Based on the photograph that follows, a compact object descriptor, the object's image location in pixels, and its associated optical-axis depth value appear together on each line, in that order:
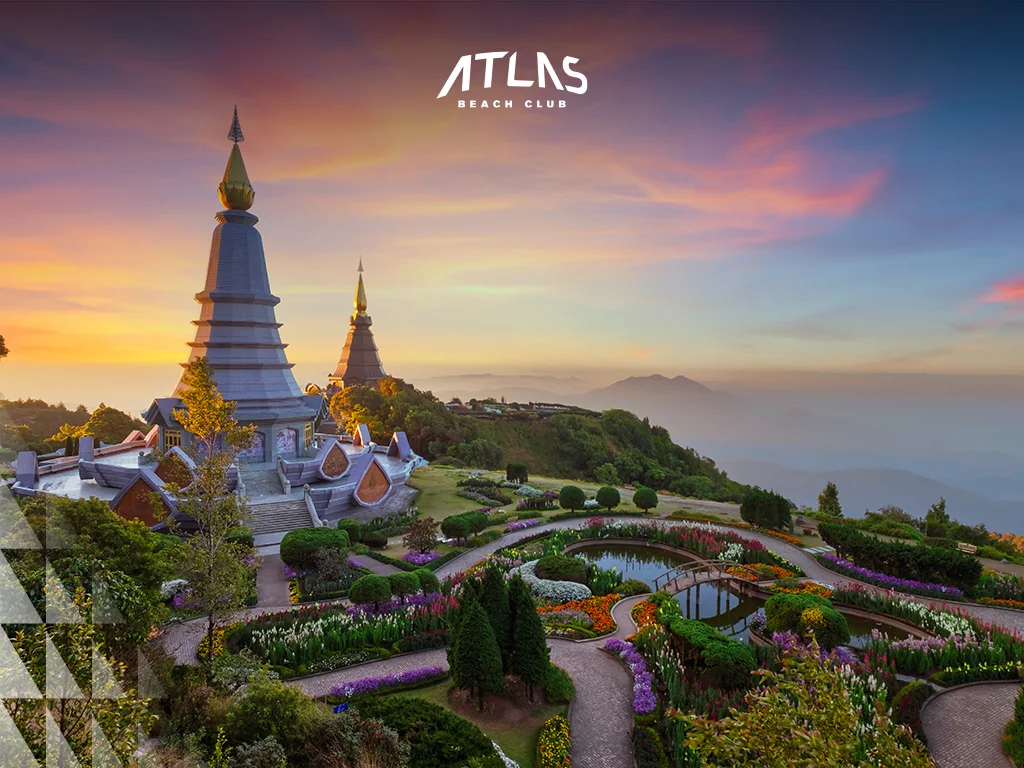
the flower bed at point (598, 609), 17.11
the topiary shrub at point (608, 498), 33.44
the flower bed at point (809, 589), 19.53
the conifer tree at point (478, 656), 12.44
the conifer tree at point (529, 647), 12.77
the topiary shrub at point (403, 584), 18.50
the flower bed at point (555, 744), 10.80
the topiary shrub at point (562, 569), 21.11
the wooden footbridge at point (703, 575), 20.42
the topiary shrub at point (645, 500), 32.88
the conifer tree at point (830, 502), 36.66
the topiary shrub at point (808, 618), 15.29
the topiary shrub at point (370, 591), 17.61
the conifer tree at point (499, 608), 13.05
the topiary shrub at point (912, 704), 11.62
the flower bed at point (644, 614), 16.81
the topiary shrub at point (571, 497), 32.38
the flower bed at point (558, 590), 19.81
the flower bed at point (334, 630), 14.93
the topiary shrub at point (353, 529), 25.83
